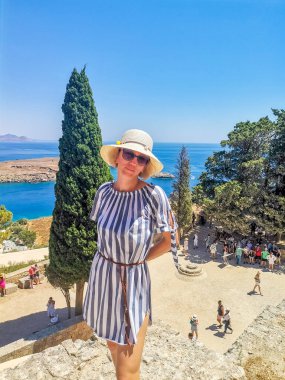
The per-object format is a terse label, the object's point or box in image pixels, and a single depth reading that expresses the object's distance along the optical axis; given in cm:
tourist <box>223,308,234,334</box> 1010
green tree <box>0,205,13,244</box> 1400
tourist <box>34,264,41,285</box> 1384
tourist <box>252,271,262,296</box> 1280
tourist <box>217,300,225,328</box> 1050
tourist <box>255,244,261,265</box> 1612
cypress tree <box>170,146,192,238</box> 1975
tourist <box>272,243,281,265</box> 1602
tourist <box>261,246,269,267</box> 1574
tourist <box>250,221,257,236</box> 1984
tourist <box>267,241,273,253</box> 1680
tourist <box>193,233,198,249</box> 1831
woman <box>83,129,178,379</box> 246
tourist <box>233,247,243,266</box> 1595
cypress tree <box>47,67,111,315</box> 920
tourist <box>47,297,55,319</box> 1051
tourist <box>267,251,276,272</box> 1522
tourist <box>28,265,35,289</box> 1367
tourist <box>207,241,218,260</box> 1662
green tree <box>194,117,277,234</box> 1772
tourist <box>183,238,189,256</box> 1789
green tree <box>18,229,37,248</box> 2432
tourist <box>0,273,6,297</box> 1281
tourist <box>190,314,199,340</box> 952
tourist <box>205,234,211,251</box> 1831
